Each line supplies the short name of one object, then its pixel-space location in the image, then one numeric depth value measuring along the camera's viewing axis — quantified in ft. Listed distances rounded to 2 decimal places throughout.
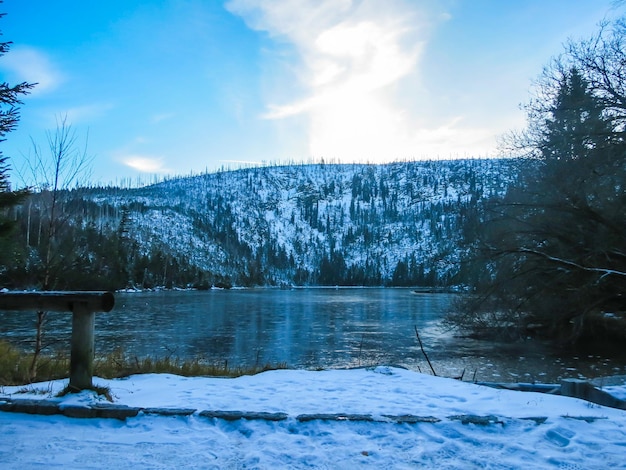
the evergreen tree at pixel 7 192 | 24.35
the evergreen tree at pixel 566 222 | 49.01
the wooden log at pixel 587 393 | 19.85
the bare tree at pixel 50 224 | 28.14
